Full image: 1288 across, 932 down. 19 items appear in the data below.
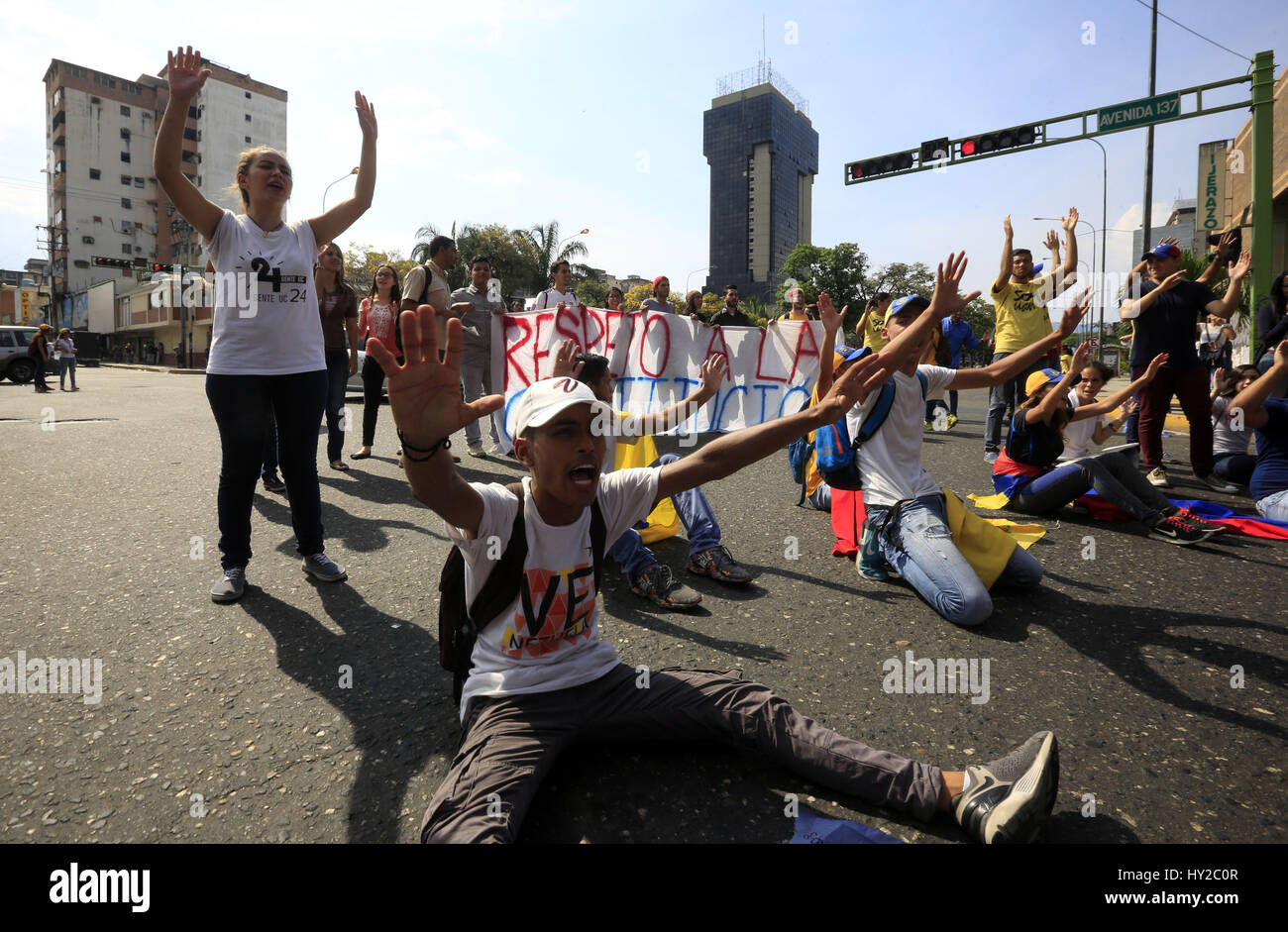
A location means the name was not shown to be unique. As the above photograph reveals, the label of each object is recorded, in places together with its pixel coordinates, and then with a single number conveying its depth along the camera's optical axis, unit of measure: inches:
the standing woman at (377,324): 271.3
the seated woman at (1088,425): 222.5
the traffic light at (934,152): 691.4
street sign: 528.7
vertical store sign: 1221.7
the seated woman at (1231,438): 245.3
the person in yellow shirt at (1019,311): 281.9
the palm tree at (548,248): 1526.8
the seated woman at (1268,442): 197.6
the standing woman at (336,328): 258.7
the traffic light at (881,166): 722.2
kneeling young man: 129.3
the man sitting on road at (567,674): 69.8
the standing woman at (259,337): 132.1
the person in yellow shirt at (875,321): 370.3
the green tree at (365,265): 1717.5
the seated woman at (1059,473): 189.5
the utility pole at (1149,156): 759.7
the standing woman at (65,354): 754.2
